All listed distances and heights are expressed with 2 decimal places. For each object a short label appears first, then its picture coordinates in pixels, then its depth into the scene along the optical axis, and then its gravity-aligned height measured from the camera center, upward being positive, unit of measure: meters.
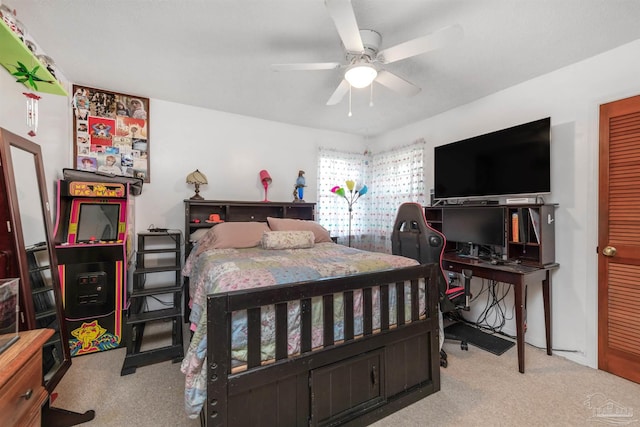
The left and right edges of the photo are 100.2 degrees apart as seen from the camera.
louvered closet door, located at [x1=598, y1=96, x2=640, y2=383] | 1.97 -0.24
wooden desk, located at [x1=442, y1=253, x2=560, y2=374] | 2.07 -0.56
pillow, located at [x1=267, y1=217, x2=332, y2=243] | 3.07 -0.18
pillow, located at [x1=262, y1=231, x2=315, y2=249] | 2.62 -0.28
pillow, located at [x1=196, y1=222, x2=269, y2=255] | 2.64 -0.25
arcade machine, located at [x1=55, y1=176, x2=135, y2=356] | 2.30 -0.43
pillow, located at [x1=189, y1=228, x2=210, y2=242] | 3.02 -0.26
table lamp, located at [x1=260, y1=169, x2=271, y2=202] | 3.57 +0.45
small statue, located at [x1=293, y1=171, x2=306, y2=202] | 3.84 +0.34
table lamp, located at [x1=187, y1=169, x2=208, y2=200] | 3.10 +0.38
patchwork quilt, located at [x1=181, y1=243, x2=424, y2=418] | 1.30 -0.40
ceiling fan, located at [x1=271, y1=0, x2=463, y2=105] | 1.41 +1.00
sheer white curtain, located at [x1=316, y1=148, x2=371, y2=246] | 4.18 +0.29
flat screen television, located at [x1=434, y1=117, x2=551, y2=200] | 2.34 +0.46
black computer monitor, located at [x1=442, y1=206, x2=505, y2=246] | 2.53 -0.15
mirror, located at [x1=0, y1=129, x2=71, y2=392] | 1.30 -0.19
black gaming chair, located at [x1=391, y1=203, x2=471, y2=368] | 2.17 -0.30
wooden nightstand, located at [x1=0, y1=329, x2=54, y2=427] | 0.77 -0.53
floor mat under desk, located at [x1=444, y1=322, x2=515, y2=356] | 2.47 -1.27
